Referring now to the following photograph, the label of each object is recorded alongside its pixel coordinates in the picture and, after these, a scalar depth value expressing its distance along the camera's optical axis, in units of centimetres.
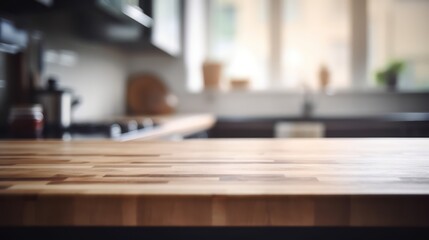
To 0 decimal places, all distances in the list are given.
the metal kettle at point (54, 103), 187
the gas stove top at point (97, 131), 165
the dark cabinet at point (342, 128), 327
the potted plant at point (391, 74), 385
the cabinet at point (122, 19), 177
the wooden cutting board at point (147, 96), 350
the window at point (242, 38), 414
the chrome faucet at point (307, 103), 369
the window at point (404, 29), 402
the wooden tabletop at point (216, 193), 52
